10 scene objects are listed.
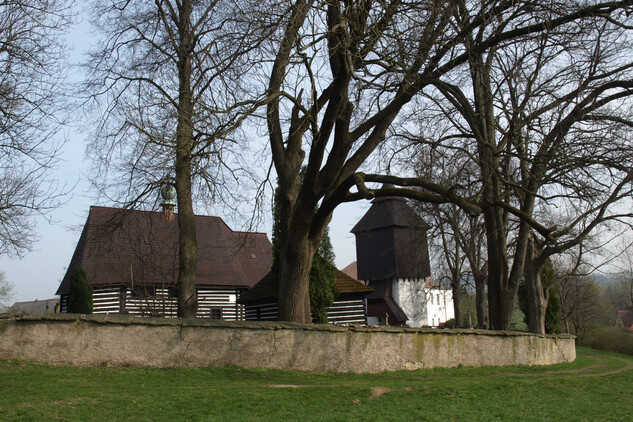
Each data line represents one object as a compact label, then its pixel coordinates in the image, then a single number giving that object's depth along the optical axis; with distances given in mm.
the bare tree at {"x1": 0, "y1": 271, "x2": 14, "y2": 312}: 54844
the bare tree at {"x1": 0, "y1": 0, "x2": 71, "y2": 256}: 11994
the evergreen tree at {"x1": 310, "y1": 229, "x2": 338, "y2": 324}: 19703
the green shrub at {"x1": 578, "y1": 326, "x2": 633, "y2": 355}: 33703
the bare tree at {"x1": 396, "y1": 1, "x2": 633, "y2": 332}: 11180
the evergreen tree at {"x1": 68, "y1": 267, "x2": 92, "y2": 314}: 25859
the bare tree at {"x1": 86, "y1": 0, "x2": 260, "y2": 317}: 10258
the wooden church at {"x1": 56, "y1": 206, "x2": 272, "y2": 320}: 26875
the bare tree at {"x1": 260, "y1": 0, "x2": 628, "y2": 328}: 10148
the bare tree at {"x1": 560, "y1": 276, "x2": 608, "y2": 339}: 41719
